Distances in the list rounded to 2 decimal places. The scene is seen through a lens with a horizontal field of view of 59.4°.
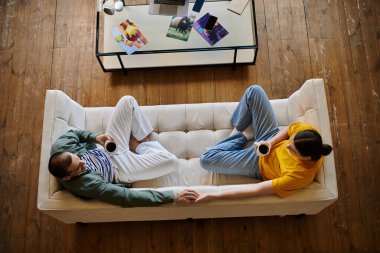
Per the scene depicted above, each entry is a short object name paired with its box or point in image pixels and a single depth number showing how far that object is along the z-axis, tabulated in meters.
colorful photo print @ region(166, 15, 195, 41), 2.46
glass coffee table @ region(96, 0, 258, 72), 2.40
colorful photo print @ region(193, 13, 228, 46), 2.42
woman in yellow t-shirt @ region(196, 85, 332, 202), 1.58
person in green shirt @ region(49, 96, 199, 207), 1.65
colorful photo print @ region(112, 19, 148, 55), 2.39
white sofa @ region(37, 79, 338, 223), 1.67
